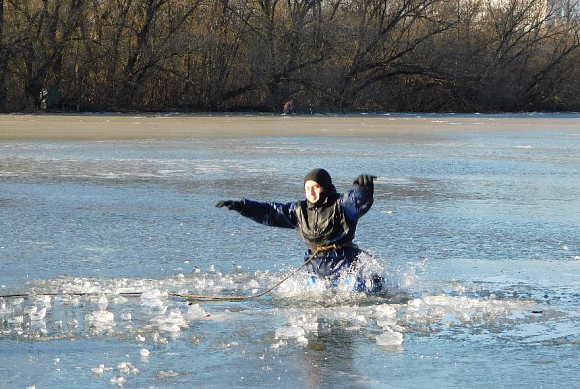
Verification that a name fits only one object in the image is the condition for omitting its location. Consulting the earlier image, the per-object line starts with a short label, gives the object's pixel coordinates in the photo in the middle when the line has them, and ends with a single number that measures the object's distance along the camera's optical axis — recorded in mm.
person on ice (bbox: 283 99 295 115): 74012
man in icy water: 10448
